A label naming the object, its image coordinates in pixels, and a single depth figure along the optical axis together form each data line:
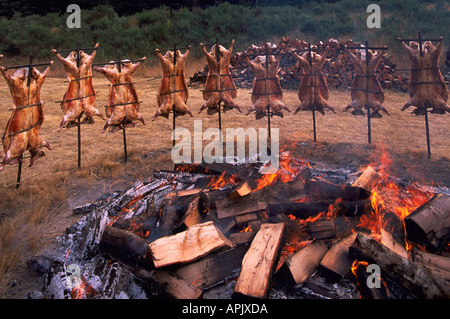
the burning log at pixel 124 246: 3.31
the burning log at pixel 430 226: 3.43
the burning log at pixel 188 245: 3.11
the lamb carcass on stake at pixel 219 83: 6.44
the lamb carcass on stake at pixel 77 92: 5.61
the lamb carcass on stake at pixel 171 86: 6.15
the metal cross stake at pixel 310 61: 6.47
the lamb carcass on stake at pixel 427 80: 5.86
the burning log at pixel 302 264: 3.05
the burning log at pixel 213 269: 3.10
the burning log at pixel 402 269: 2.74
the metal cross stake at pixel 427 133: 5.85
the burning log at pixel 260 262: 2.83
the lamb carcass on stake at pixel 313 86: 6.55
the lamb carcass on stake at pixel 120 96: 5.82
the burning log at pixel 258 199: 3.93
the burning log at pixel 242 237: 3.53
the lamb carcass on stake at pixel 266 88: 6.44
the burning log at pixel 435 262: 3.01
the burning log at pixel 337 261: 3.08
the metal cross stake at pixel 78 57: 5.57
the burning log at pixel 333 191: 4.01
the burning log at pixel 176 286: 2.87
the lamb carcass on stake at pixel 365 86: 6.34
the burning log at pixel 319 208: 3.87
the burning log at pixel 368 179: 4.40
